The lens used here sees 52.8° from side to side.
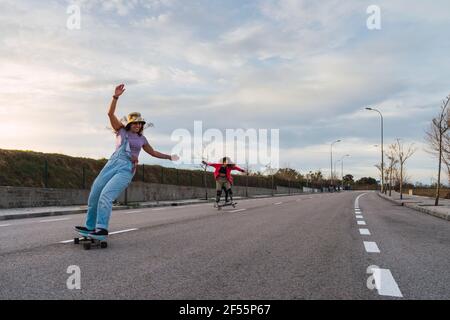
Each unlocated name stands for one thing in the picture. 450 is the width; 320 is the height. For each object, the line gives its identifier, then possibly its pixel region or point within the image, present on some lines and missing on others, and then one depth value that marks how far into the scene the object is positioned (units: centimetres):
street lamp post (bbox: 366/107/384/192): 5306
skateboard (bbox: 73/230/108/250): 626
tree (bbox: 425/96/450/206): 2251
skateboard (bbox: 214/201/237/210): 1767
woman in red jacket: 1778
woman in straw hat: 638
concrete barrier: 1850
